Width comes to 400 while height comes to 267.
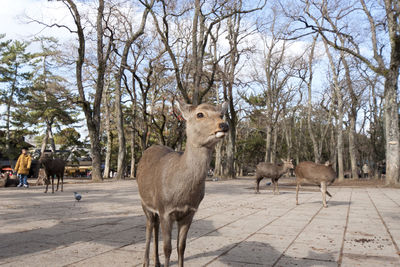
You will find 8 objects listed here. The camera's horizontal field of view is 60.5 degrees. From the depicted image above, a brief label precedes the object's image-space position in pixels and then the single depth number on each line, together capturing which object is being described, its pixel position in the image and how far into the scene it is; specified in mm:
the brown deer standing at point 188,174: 3379
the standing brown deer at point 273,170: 14594
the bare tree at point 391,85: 17812
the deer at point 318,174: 10211
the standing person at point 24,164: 16742
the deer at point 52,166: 13961
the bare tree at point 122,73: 23500
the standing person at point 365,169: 42662
